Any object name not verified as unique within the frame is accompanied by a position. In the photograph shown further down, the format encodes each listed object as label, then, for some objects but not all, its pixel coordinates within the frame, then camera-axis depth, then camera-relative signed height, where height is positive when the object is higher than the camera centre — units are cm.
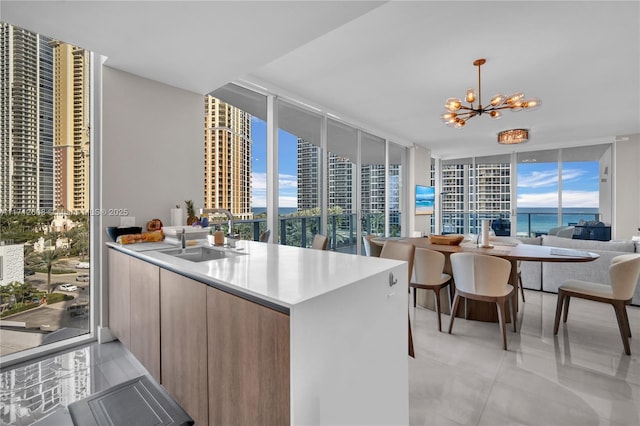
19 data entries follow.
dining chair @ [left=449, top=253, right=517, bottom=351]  251 -60
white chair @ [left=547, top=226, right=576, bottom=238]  643 -47
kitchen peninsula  96 -50
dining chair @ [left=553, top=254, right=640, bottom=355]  236 -67
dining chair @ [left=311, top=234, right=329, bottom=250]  285 -31
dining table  265 -41
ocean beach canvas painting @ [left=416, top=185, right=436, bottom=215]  758 +31
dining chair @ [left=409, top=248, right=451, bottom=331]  289 -61
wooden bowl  351 -35
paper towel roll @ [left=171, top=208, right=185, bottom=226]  280 -6
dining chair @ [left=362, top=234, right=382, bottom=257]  341 -44
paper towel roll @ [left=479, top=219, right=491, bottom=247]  326 -27
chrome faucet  227 -1
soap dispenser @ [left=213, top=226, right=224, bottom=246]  224 -22
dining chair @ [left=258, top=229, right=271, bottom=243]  311 -27
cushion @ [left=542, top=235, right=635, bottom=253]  342 -41
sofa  344 -72
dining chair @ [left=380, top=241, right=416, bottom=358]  219 -31
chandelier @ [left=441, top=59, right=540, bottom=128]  321 +122
